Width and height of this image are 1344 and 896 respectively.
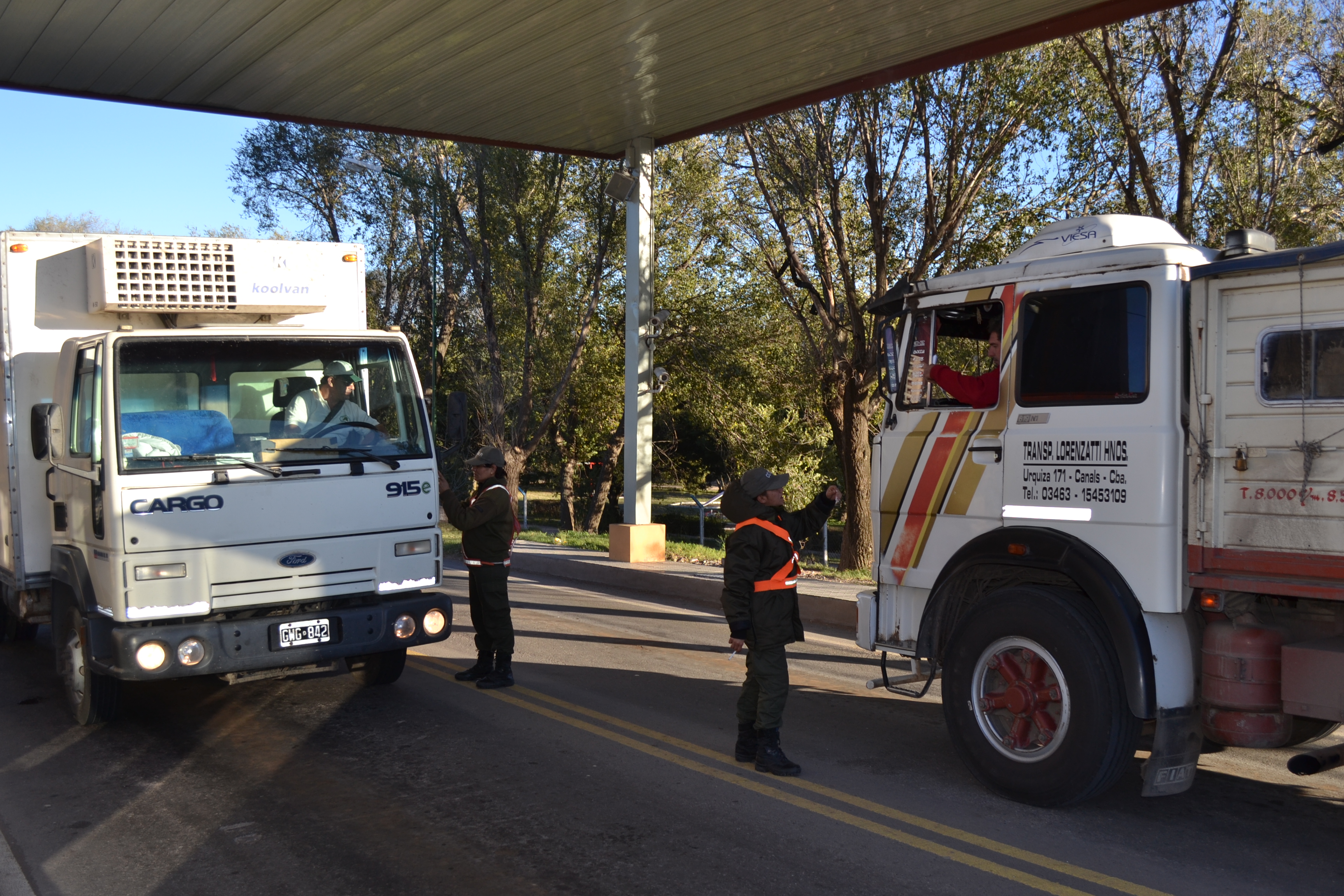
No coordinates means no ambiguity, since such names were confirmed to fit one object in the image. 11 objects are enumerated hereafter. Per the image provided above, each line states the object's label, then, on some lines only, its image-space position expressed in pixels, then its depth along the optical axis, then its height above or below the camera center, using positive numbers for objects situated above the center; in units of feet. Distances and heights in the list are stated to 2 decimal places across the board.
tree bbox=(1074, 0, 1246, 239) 38.47 +12.55
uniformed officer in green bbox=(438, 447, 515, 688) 25.89 -3.35
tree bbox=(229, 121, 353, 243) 94.32 +23.17
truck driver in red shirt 19.36 +0.62
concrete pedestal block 48.24 -5.44
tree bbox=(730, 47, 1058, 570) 45.06 +10.27
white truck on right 15.61 -1.52
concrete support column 47.88 +4.14
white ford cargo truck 20.49 -0.74
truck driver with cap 22.54 +0.46
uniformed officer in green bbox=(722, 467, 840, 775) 19.35 -3.16
